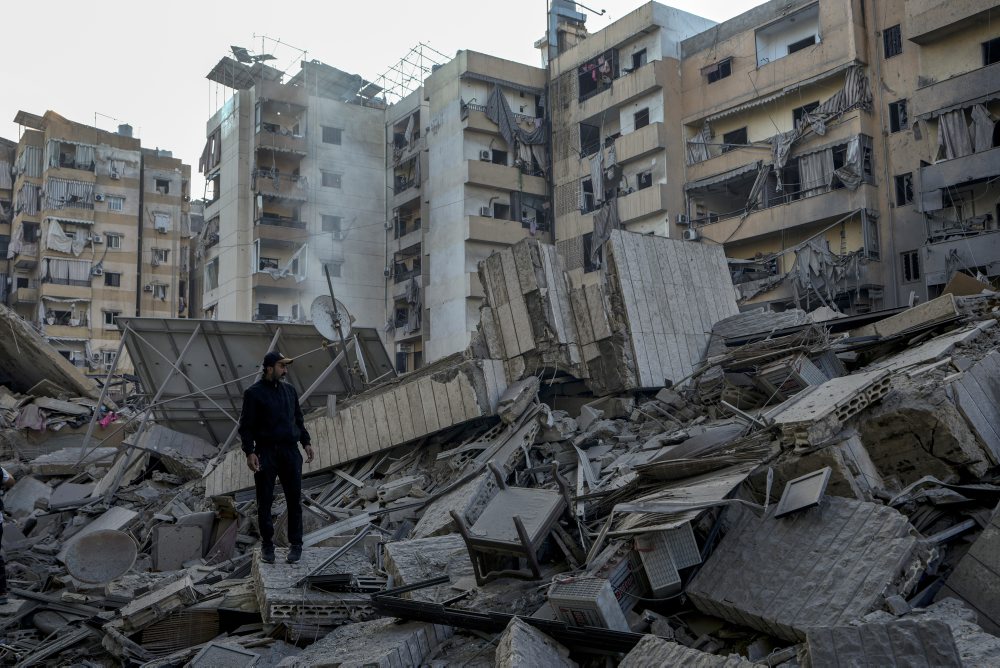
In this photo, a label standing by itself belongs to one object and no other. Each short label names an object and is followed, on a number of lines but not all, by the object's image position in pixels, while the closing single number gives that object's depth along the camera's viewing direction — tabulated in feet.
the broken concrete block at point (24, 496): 39.81
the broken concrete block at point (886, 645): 10.60
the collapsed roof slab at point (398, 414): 32.37
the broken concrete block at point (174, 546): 29.32
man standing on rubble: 21.72
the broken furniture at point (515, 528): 17.53
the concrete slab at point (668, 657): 11.73
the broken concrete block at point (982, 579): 13.79
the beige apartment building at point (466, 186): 120.37
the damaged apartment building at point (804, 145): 80.12
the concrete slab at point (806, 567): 13.62
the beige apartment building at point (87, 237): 157.99
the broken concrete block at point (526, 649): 13.41
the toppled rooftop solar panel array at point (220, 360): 42.91
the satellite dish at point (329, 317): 40.16
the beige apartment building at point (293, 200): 135.85
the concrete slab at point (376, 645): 15.20
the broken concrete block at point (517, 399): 30.80
